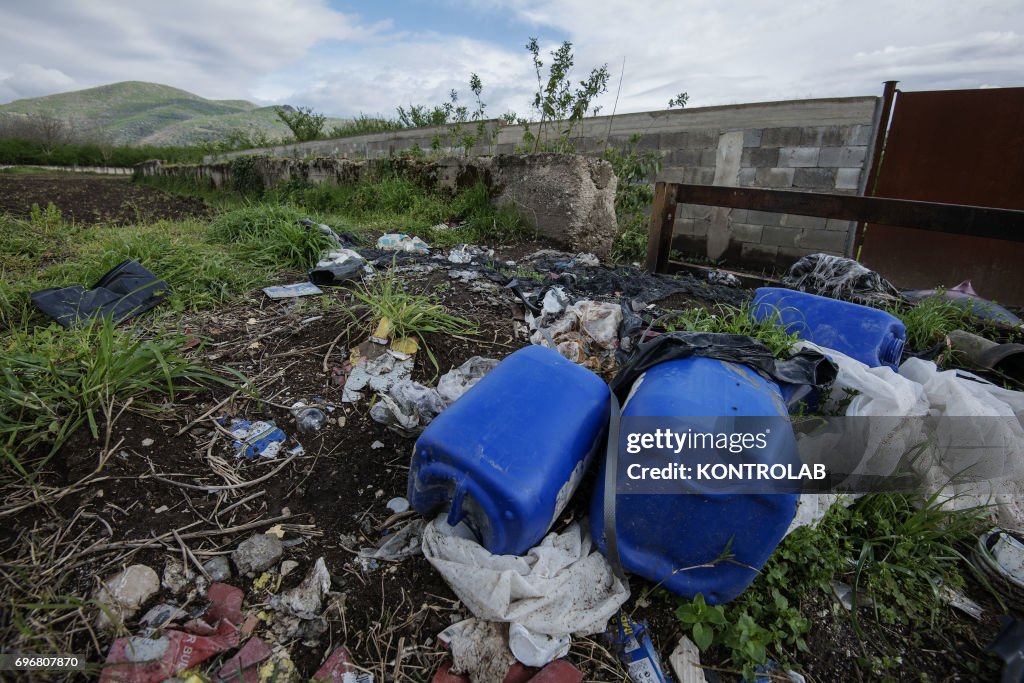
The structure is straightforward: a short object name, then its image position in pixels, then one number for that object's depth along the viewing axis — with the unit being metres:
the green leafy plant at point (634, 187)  5.98
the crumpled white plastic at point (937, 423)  1.61
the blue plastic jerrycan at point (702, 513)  1.16
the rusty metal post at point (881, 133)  4.61
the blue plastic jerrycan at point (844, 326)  2.07
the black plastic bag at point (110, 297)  2.38
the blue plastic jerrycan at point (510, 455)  1.20
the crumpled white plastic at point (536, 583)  1.18
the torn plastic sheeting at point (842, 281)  3.01
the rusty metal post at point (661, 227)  3.73
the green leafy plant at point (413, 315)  2.22
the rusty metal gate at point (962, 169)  4.43
